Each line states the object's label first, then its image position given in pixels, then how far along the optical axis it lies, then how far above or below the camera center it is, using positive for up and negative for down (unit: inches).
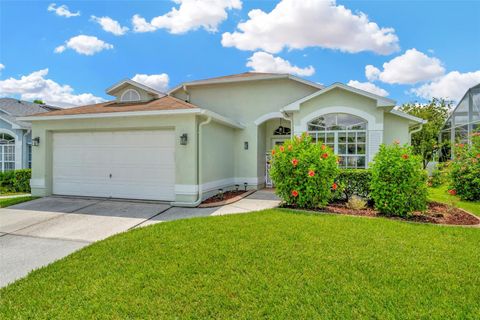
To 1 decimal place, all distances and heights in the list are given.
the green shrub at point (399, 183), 292.5 -27.7
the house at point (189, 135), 388.5 +37.2
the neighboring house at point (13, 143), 666.8 +34.6
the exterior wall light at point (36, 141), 445.7 +25.8
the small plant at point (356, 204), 339.0 -58.4
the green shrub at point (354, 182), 358.0 -33.0
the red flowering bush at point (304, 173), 323.9 -18.5
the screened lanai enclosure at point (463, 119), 769.6 +122.7
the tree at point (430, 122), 960.9 +142.2
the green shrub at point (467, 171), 418.6 -20.2
